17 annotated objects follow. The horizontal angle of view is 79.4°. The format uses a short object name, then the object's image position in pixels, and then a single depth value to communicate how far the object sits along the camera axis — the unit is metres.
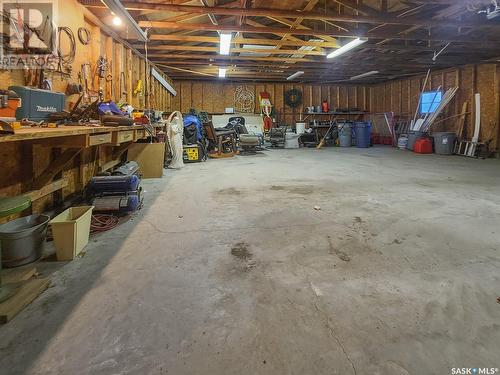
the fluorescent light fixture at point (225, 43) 5.83
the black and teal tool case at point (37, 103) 2.19
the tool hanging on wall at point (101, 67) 4.26
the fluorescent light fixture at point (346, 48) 6.13
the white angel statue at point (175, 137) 6.02
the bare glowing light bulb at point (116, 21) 4.51
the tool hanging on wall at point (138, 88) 6.33
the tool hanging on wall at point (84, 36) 3.74
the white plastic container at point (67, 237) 2.07
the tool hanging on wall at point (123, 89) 5.43
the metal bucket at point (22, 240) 1.92
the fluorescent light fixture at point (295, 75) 10.27
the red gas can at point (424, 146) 9.32
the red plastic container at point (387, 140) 12.45
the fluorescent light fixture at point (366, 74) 10.23
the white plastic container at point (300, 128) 12.08
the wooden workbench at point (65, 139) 1.60
